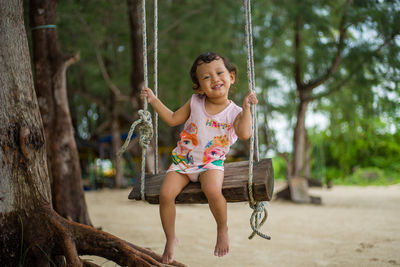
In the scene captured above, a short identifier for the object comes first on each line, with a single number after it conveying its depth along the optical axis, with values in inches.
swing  88.8
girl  91.3
